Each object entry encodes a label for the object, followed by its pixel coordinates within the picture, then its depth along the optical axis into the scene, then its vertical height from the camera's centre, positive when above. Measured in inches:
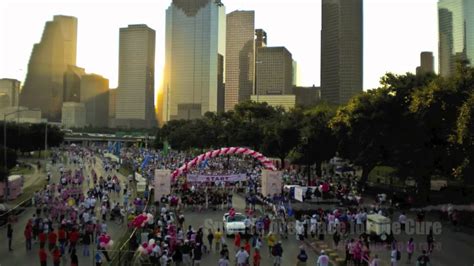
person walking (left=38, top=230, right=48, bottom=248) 828.2 -163.7
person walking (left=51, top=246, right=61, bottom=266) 774.5 -172.3
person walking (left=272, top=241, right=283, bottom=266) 786.8 -166.2
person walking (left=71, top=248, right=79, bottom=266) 754.8 -173.3
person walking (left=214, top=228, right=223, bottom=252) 931.1 -171.1
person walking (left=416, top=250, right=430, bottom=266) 735.1 -162.7
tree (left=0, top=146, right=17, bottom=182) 1957.8 -61.2
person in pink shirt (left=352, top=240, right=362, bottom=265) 783.7 -165.5
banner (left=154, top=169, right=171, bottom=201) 1502.2 -113.5
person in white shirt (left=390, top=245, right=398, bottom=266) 770.8 -166.6
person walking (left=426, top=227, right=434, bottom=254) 913.8 -171.3
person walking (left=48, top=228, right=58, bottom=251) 874.8 -167.0
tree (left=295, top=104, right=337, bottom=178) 2167.8 +24.3
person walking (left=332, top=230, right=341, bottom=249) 954.7 -172.5
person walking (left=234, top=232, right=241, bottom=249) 868.7 -162.5
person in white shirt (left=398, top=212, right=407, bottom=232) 1105.4 -160.1
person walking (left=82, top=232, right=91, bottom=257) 898.7 -178.8
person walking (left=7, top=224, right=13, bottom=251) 931.3 -170.4
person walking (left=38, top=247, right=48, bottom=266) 769.0 -172.7
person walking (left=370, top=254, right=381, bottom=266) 689.6 -156.4
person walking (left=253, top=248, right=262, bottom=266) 763.8 -170.8
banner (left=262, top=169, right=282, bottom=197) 1542.8 -112.4
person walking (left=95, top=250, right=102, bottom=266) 748.5 -170.1
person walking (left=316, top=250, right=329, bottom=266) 699.4 -156.8
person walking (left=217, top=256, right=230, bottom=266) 698.8 -160.8
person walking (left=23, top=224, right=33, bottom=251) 922.7 -168.2
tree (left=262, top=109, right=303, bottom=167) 2566.4 +59.8
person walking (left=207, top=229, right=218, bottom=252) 936.9 -171.6
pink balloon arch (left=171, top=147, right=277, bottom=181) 1663.6 -41.5
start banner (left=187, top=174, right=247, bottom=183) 1617.9 -105.5
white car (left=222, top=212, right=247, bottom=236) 1053.8 -166.4
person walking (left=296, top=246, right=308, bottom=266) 743.1 -163.6
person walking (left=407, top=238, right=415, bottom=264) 835.4 -165.7
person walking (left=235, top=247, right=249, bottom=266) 740.6 -162.9
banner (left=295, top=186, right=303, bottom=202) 1478.8 -139.2
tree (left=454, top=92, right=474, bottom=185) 1059.9 +22.5
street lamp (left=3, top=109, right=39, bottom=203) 1499.8 -139.3
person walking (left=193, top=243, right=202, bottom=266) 787.8 -171.3
